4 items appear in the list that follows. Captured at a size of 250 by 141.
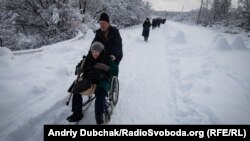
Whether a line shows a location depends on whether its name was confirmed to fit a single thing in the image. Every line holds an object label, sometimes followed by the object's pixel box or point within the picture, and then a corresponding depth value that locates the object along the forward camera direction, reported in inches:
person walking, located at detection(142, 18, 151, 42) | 673.6
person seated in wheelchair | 161.0
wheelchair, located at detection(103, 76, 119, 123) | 174.2
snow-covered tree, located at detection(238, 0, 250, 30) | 1440.7
